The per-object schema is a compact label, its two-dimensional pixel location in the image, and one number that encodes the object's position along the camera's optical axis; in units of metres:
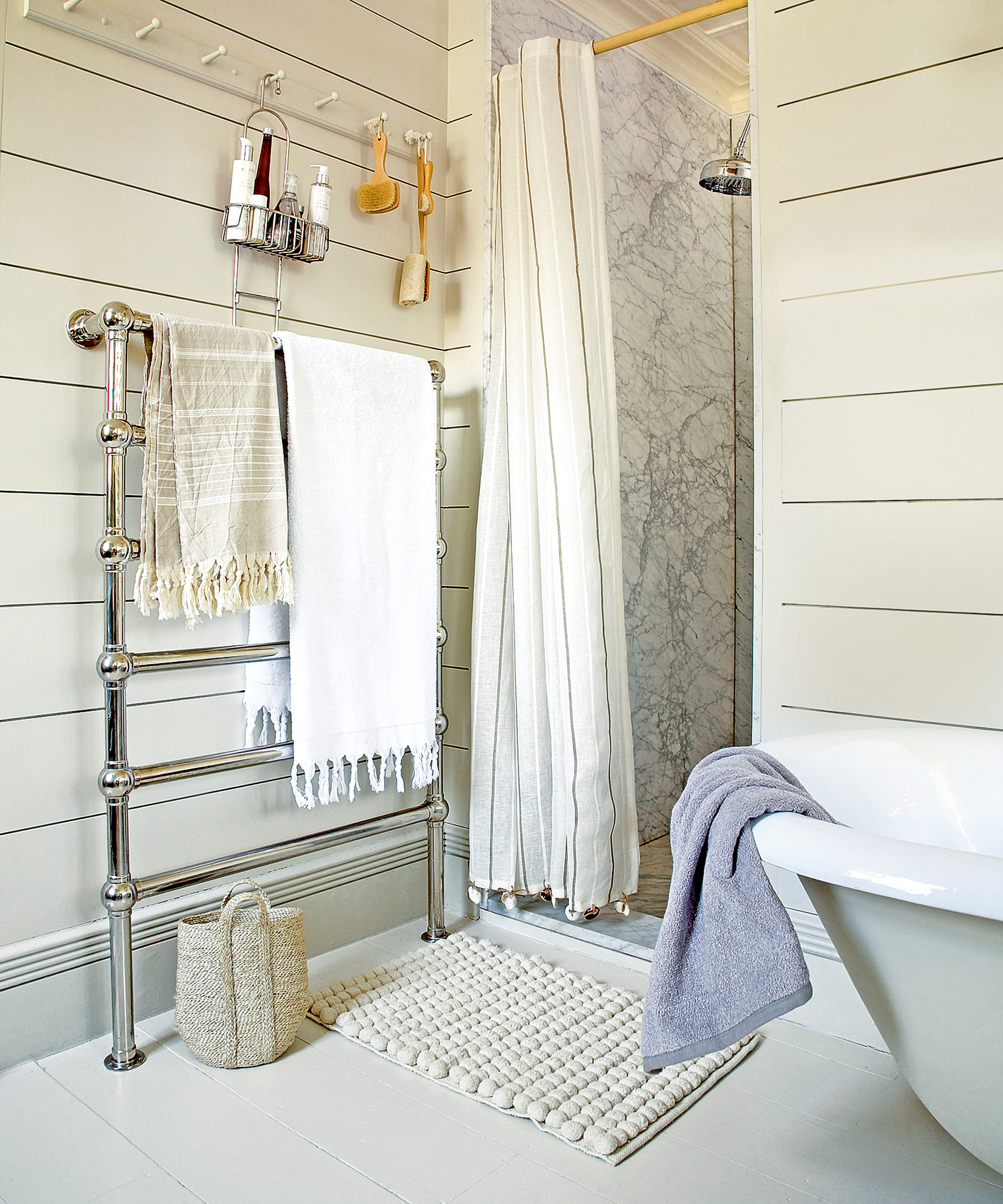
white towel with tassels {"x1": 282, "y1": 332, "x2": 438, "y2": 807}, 1.77
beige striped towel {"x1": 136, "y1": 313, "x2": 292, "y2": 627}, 1.57
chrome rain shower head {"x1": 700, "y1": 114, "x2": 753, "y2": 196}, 2.63
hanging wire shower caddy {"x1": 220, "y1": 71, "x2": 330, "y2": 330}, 1.76
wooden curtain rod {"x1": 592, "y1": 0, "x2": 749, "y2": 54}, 1.85
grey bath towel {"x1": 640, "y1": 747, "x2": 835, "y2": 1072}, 1.02
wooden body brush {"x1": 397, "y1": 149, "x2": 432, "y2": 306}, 2.12
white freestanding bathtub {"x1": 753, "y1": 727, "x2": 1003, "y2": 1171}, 0.95
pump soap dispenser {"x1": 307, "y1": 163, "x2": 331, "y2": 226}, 1.86
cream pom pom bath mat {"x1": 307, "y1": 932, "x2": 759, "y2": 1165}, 1.45
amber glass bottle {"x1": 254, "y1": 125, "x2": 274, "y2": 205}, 1.77
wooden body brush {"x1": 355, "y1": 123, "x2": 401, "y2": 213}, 2.03
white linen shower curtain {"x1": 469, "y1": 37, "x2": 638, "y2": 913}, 2.03
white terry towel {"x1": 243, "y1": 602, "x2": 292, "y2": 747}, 1.86
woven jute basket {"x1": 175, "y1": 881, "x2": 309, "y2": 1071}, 1.57
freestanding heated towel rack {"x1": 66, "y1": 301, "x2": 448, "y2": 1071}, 1.55
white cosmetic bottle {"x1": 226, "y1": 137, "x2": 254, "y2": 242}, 1.74
